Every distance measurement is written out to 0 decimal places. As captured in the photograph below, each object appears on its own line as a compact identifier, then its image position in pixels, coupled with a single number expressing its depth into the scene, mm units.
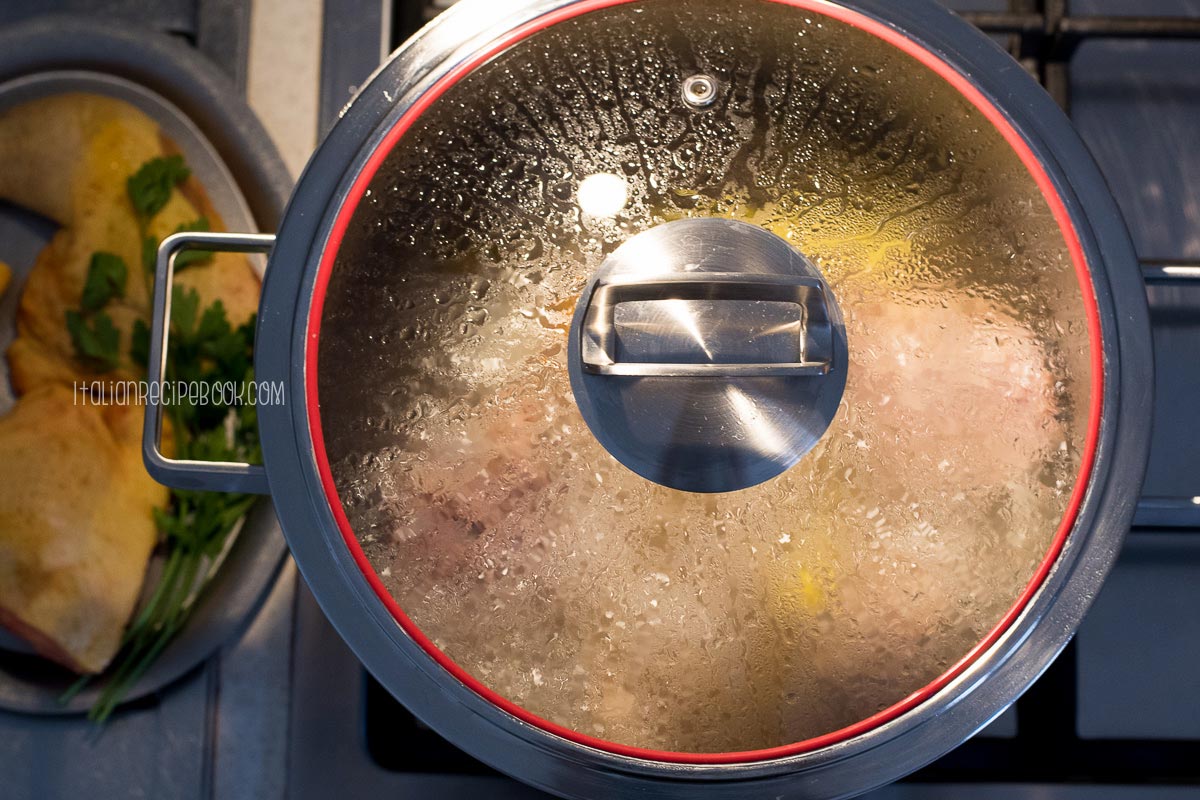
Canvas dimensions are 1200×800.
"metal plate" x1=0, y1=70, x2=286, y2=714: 947
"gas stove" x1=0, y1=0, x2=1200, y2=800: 898
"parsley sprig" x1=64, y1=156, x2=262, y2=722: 952
